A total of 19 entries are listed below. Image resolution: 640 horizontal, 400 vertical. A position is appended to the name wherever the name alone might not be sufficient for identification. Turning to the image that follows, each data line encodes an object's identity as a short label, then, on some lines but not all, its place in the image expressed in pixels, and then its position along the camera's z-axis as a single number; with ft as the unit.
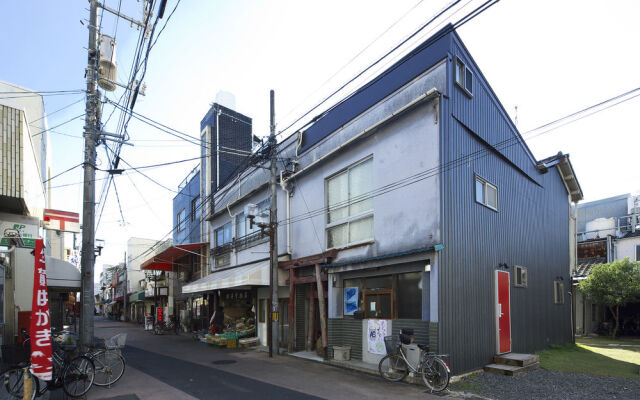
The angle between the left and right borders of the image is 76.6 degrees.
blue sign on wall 40.34
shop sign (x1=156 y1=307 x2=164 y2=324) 95.60
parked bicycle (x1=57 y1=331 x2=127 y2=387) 30.48
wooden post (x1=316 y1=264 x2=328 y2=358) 42.14
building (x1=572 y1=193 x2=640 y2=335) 74.95
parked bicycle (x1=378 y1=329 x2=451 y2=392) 28.22
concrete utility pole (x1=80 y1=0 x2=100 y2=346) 36.96
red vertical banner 21.33
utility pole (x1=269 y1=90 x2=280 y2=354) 46.73
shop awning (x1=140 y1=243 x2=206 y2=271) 82.81
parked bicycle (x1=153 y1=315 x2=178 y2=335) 90.89
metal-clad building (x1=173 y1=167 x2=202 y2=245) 90.23
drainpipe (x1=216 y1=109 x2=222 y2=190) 79.05
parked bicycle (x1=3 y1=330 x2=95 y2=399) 24.56
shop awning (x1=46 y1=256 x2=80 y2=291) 41.55
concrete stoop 33.30
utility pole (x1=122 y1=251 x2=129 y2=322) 159.72
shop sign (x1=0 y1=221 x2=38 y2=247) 35.40
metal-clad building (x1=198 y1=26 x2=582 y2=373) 32.94
